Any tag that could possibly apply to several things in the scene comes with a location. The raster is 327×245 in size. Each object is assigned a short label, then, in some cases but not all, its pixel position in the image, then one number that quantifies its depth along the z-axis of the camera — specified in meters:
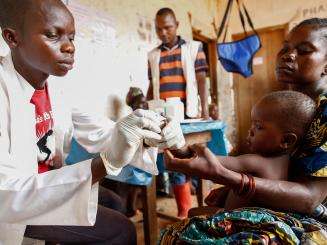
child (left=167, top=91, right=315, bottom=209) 0.95
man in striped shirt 2.81
